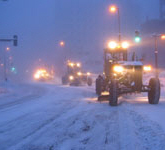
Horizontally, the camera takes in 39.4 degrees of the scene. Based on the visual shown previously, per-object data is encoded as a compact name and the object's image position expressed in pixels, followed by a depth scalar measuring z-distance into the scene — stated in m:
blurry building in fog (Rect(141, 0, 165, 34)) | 72.25
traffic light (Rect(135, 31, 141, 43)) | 17.59
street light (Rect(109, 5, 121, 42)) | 17.94
